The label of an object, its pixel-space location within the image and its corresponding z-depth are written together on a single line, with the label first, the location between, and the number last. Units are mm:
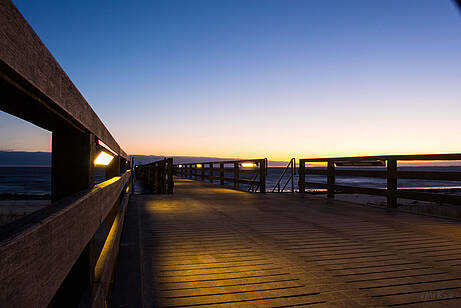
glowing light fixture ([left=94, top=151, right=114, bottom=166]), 2611
